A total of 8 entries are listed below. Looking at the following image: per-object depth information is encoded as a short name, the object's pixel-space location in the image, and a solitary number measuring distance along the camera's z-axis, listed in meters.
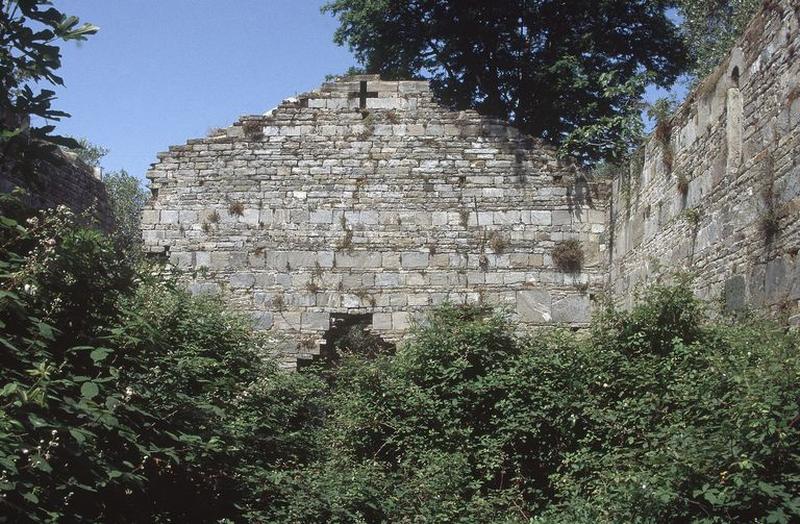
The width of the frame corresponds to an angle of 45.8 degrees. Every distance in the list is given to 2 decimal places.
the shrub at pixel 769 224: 8.20
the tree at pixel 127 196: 36.33
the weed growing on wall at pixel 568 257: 14.33
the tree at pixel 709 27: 17.89
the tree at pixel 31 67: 6.01
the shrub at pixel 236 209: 14.73
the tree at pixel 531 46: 22.09
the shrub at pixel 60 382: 5.71
